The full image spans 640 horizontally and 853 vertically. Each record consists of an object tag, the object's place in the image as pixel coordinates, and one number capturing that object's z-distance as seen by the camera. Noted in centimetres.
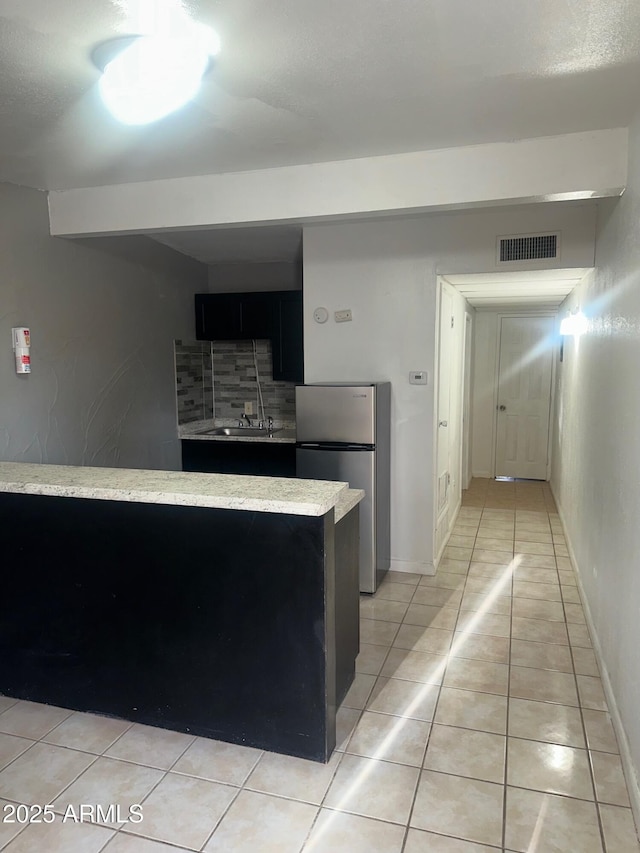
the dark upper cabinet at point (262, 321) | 489
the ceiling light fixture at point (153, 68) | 167
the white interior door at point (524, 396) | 655
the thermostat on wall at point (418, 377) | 371
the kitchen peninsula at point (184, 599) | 201
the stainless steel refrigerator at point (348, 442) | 348
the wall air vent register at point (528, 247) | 337
